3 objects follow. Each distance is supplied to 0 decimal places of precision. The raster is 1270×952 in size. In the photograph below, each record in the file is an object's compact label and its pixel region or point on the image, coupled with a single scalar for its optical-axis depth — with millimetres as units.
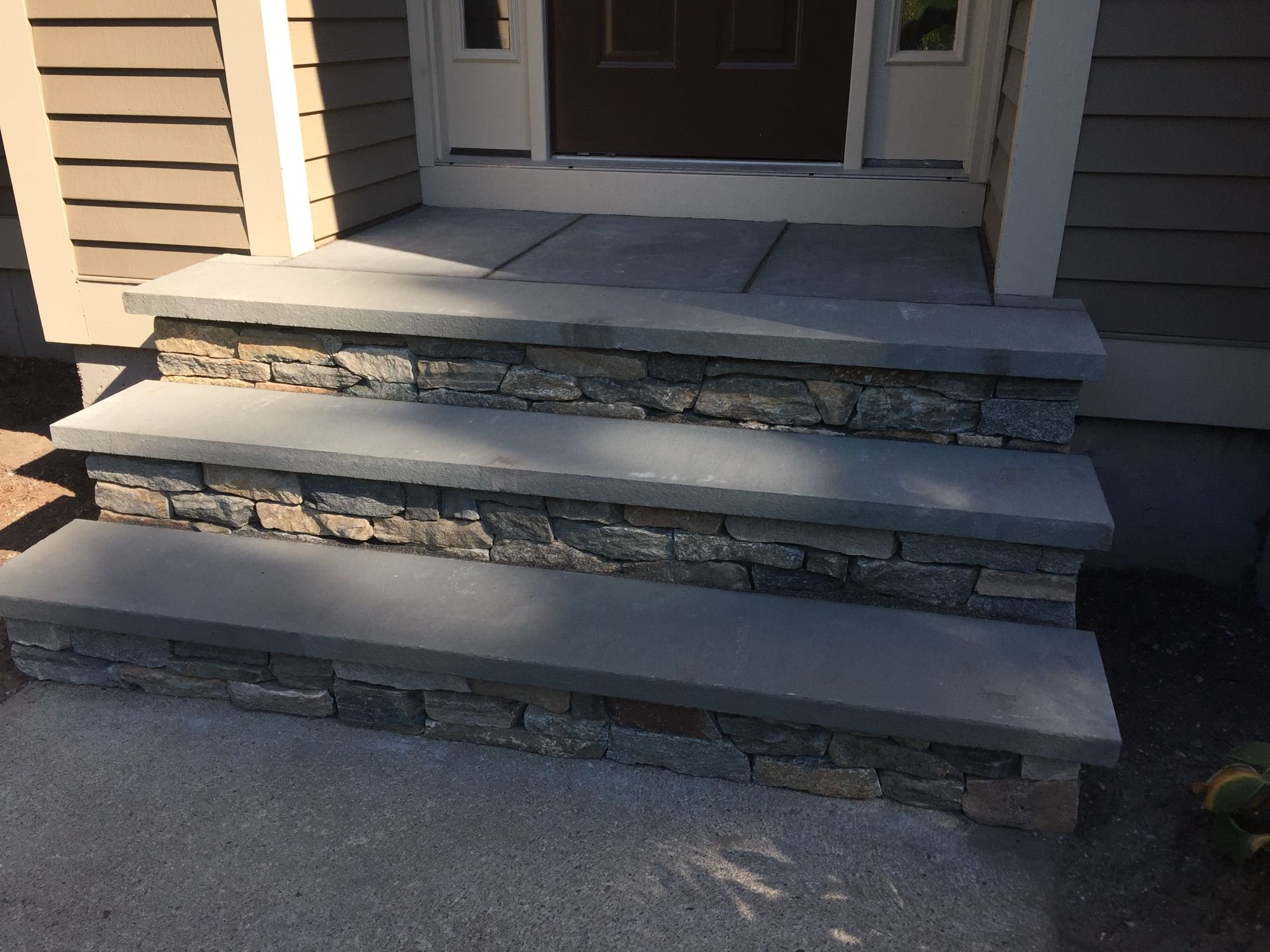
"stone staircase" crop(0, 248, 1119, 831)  2133
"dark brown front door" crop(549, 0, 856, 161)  3543
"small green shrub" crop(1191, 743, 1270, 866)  1984
